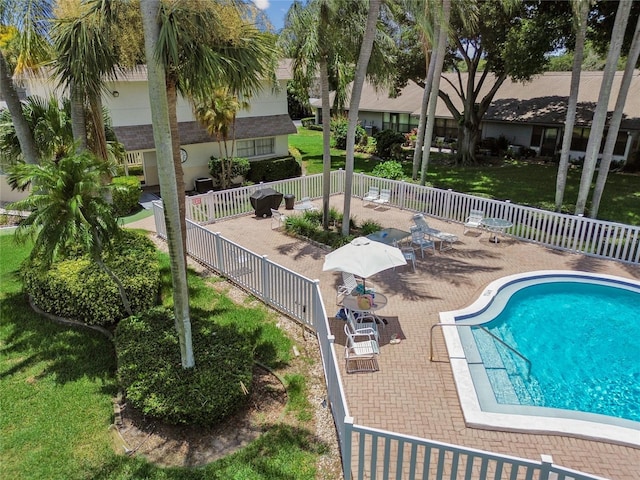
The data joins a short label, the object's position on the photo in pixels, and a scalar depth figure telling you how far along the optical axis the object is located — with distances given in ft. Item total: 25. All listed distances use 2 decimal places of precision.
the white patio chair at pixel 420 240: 46.68
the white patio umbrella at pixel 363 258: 32.03
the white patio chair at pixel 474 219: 52.54
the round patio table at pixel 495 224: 49.19
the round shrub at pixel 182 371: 23.95
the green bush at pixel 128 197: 62.28
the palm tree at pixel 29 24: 31.17
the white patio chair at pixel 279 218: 55.72
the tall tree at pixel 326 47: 45.09
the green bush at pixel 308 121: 173.17
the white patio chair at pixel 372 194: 64.54
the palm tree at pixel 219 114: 67.46
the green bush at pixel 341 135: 121.19
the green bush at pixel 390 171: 69.21
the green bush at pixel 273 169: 80.28
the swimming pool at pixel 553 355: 24.53
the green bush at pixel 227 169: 74.67
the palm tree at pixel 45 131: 42.65
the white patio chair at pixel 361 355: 28.58
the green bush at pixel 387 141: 106.52
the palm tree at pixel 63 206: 27.73
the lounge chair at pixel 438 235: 47.90
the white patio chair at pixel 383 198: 63.62
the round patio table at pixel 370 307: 32.24
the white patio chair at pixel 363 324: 30.14
